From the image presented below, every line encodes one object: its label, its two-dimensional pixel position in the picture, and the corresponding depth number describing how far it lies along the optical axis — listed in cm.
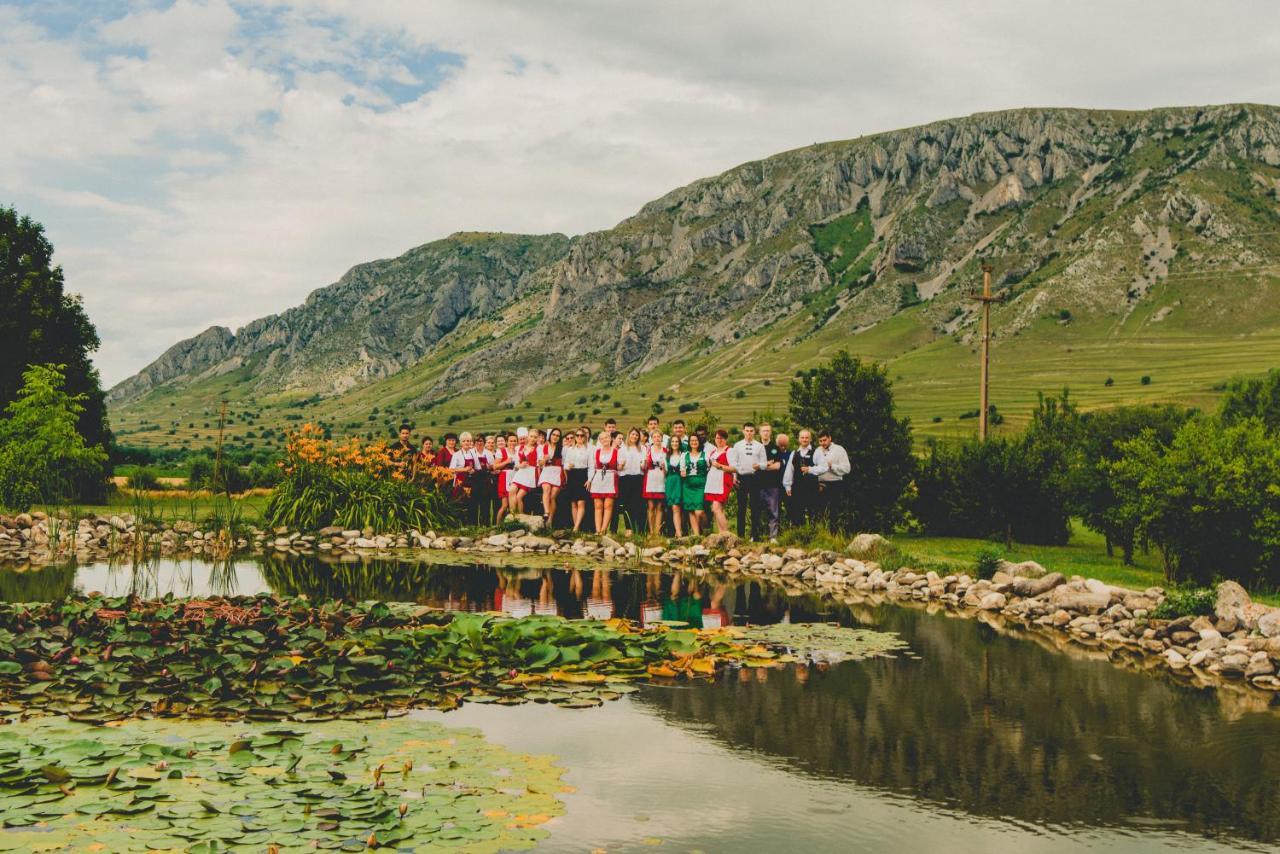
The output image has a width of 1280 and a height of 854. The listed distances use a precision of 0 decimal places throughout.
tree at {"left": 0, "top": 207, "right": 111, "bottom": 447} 3609
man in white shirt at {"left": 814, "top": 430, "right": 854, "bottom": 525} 1844
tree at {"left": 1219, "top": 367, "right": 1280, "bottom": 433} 3508
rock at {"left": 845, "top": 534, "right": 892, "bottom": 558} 1739
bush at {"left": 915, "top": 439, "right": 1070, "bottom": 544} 2112
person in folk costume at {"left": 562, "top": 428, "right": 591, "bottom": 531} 2033
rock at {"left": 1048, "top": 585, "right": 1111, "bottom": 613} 1276
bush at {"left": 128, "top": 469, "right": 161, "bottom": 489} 3247
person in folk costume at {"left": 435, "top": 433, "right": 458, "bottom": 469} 2256
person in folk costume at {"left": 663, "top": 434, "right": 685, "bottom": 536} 1925
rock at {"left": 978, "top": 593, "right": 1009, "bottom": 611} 1398
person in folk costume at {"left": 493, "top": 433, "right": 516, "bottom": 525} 2138
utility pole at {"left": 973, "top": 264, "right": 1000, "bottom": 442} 2949
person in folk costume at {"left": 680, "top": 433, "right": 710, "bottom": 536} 1909
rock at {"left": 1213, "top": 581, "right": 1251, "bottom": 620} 1130
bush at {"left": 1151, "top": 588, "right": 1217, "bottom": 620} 1174
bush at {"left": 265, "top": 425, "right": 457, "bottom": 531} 2208
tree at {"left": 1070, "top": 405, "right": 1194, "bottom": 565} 1812
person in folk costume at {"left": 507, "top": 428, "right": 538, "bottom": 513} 2103
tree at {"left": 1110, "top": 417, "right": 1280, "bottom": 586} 1412
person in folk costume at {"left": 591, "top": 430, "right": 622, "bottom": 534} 1947
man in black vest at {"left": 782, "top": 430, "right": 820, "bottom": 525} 1875
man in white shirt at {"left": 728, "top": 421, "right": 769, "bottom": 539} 1847
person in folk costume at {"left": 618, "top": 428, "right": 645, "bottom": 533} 1983
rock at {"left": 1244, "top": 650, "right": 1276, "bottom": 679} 1020
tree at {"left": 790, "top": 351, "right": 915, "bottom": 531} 2097
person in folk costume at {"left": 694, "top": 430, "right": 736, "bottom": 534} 1872
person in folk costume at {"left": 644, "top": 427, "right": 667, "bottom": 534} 1933
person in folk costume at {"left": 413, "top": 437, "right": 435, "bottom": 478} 2275
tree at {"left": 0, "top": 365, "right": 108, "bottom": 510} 2462
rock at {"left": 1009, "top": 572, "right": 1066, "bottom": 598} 1381
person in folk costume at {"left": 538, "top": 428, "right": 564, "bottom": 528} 2064
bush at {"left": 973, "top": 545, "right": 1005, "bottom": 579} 1509
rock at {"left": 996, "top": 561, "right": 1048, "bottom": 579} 1452
